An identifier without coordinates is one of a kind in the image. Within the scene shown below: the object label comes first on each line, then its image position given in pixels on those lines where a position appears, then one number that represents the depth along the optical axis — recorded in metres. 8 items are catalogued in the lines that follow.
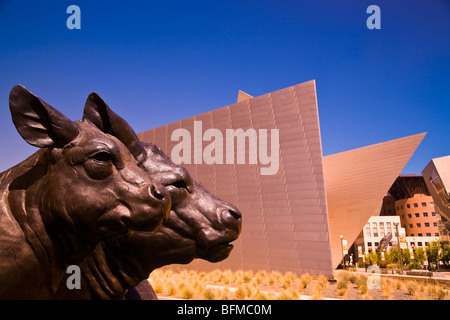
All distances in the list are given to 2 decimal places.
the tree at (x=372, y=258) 42.58
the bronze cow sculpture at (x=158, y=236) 2.73
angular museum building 22.73
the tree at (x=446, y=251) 44.59
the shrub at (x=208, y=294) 11.84
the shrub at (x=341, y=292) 13.31
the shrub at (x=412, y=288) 13.16
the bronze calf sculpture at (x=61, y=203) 2.09
